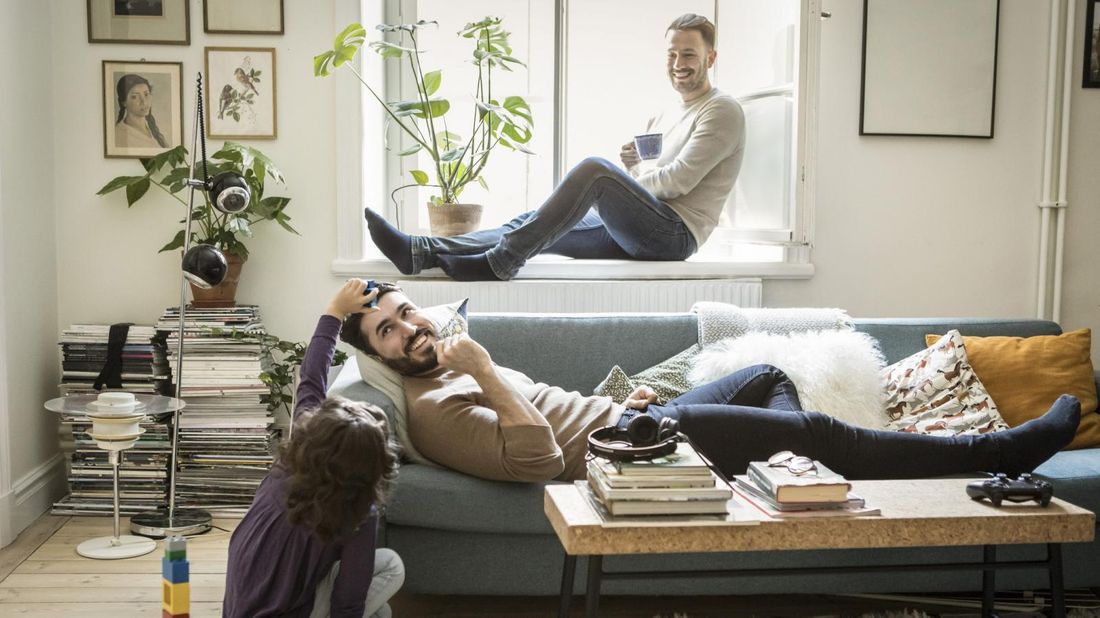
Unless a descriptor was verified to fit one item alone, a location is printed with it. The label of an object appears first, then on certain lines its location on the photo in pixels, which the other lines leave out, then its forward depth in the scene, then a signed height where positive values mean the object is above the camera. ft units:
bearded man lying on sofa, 7.91 -1.64
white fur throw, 9.76 -1.36
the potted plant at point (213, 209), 11.85 +0.21
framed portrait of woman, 12.39 +1.27
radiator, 12.44 -0.90
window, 13.32 +1.80
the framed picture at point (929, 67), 13.12 +1.98
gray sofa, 8.25 -2.68
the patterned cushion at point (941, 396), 9.76 -1.62
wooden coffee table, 5.98 -1.80
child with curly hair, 6.13 -1.86
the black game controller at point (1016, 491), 6.53 -1.65
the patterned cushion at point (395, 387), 8.58 -1.39
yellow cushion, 10.05 -1.44
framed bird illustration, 12.47 +1.48
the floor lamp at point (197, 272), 10.18 -0.54
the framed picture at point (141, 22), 12.31 +2.28
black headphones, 6.28 -1.35
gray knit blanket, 10.52 -0.99
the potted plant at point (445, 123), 12.53 +1.20
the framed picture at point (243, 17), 12.40 +2.36
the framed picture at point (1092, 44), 13.35 +2.32
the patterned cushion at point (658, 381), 9.93 -1.53
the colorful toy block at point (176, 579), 5.16 -1.79
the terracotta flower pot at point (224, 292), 11.87 -0.86
